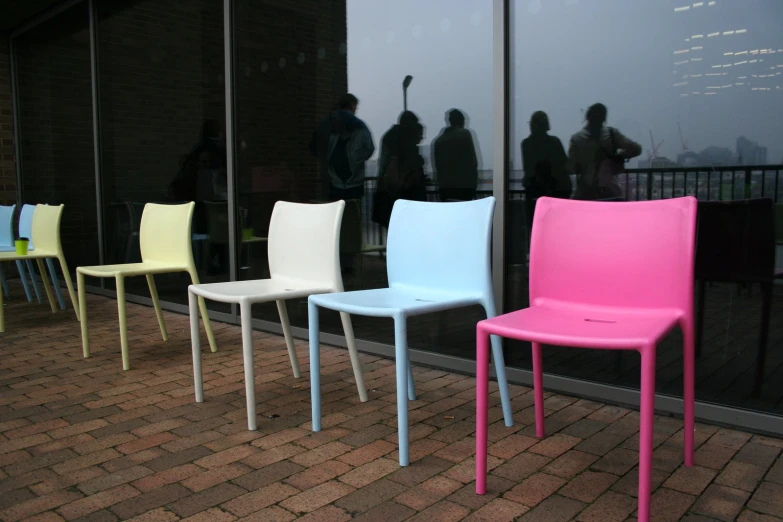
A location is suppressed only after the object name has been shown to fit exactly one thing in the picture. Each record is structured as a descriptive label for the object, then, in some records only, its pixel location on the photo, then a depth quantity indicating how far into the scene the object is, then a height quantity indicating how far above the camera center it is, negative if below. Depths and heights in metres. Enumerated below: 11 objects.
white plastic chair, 2.71 -0.34
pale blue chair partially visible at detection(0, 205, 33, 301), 5.78 -0.21
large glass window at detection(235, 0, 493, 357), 3.29 +0.47
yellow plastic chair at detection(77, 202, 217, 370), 3.67 -0.31
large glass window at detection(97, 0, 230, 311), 4.77 +0.59
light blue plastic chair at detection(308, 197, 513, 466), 2.42 -0.30
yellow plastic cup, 4.85 -0.32
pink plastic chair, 1.91 -0.30
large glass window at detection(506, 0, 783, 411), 2.48 +0.31
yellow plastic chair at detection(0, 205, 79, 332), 4.81 -0.28
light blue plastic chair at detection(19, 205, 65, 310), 5.49 -0.26
